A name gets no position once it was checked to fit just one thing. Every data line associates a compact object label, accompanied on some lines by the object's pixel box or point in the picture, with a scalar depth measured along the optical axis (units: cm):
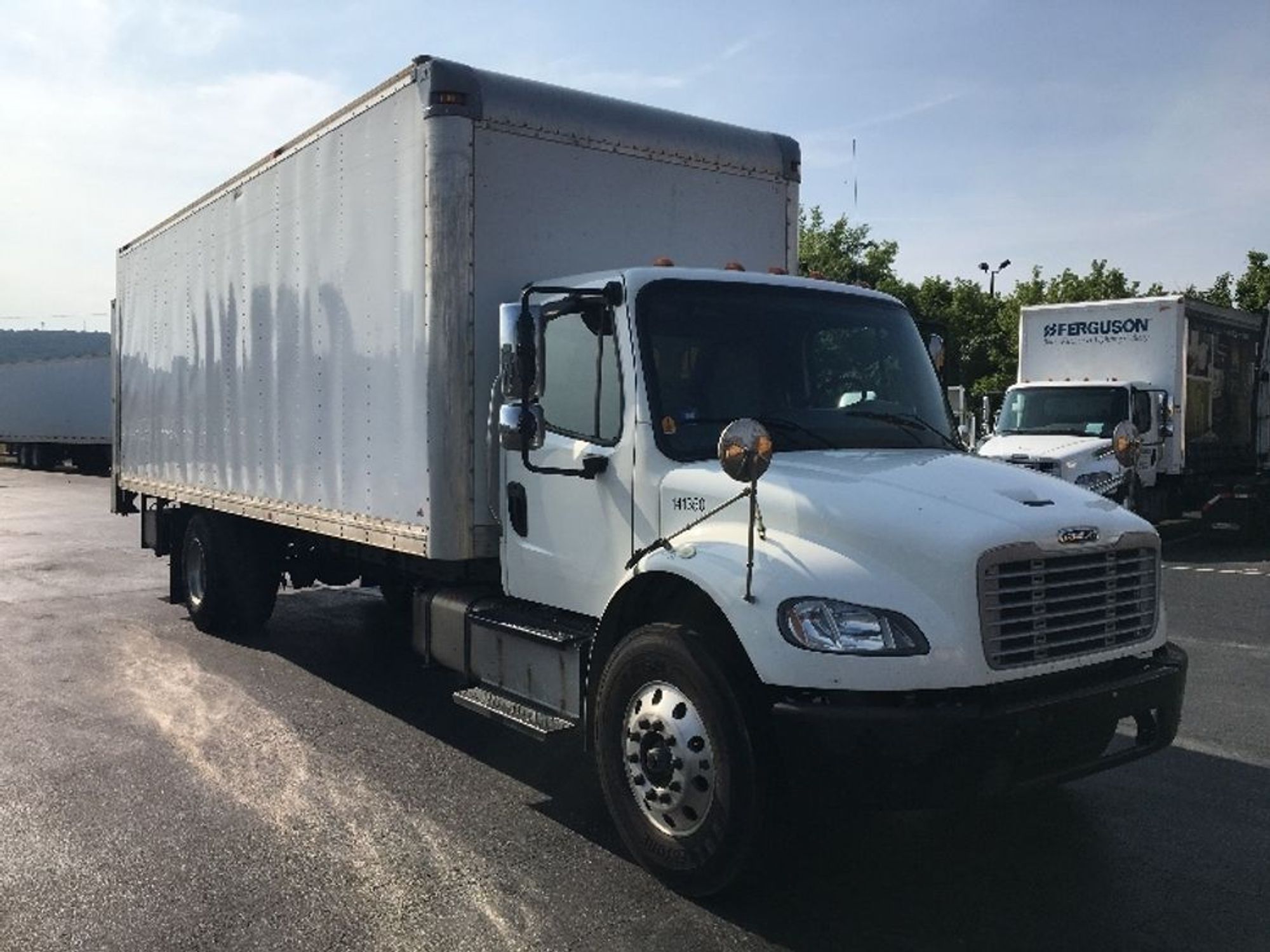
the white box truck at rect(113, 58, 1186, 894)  402
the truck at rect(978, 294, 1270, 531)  1578
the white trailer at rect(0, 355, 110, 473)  4056
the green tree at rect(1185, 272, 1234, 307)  4291
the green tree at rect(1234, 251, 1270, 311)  4147
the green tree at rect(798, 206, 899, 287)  4891
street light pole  4919
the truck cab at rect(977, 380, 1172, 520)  1468
